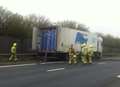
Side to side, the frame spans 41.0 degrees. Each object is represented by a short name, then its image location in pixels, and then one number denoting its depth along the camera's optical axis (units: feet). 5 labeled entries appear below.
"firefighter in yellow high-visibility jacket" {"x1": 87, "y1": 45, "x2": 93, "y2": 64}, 42.29
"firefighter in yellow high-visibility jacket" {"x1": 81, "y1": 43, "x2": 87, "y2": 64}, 42.39
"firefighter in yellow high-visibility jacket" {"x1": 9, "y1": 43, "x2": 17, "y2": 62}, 40.90
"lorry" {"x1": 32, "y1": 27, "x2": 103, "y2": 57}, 44.92
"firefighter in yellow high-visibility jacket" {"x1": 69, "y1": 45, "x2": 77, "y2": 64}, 41.38
